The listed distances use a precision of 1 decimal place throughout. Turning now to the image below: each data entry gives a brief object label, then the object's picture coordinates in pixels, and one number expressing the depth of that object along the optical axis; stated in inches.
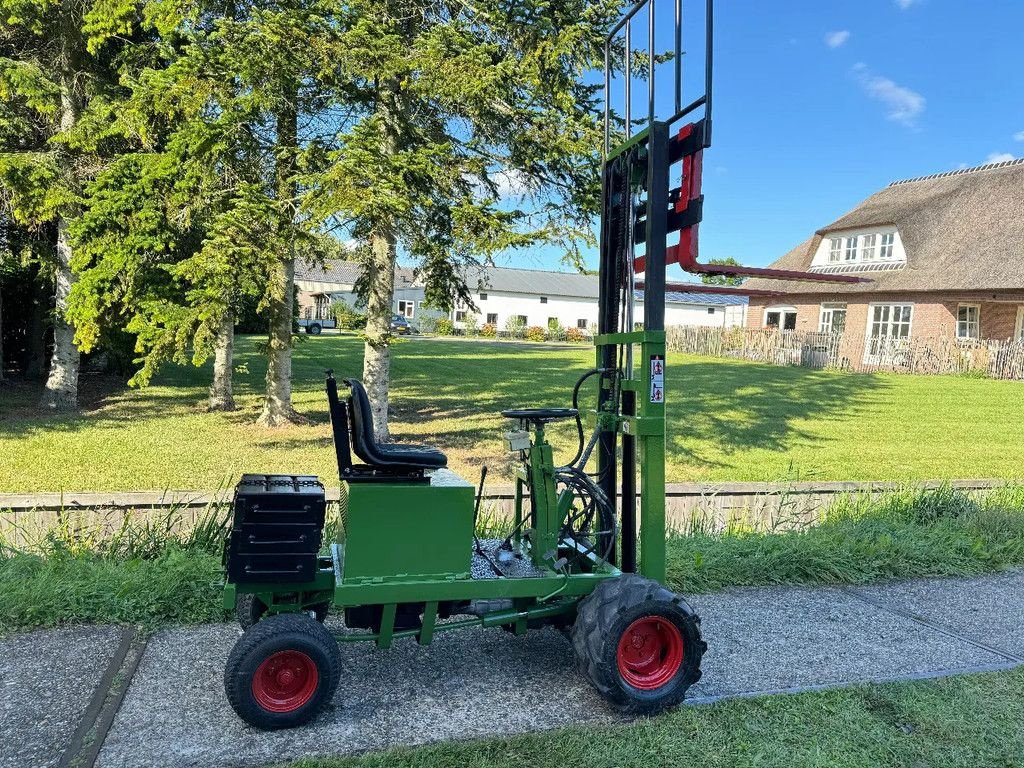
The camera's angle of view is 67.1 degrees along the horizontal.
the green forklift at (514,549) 130.1
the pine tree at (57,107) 439.5
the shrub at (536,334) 2090.3
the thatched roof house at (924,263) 1000.9
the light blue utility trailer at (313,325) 1921.0
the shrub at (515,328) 2178.9
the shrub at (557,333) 2128.4
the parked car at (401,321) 1897.1
